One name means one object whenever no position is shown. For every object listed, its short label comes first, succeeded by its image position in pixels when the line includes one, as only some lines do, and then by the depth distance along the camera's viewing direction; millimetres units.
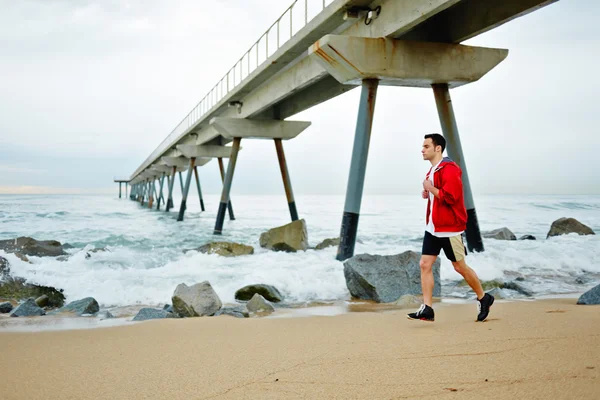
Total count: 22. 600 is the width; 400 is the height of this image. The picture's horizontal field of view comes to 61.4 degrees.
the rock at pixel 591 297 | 5141
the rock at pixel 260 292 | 6840
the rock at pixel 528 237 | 15866
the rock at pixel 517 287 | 6722
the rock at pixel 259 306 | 5826
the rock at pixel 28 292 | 7086
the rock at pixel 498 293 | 6223
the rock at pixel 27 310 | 5789
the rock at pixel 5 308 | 6148
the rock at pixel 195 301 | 5543
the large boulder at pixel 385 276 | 6484
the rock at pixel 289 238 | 13952
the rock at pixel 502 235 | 15812
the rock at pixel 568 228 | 16422
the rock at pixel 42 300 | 6832
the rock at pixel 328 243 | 14049
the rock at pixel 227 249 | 12016
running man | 4039
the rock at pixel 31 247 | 12461
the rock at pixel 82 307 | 6090
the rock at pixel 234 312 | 5216
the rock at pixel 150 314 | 5238
